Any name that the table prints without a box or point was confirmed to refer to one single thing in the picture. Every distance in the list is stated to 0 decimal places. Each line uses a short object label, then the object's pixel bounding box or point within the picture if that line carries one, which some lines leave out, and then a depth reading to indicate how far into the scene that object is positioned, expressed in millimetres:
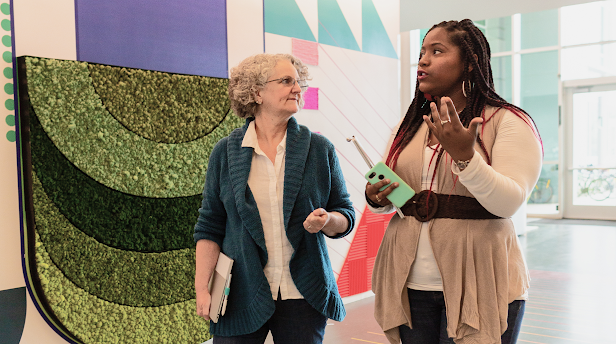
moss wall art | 2424
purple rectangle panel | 2654
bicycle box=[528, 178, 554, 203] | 10891
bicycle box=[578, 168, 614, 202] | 10133
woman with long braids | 1358
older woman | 1690
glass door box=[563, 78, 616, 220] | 10141
